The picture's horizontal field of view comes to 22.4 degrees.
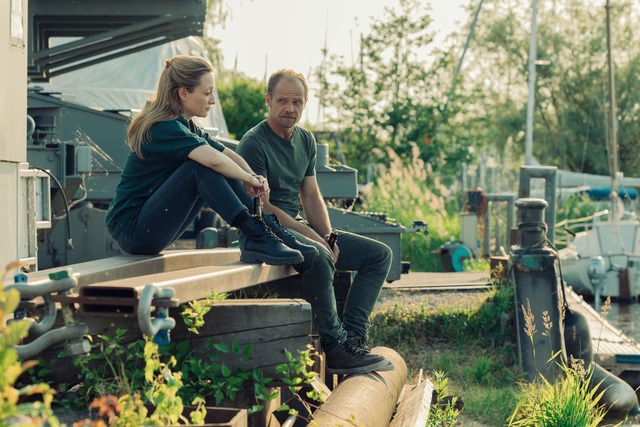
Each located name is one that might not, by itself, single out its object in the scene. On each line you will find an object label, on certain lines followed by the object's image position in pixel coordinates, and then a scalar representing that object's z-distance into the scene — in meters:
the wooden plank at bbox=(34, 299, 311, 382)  6.39
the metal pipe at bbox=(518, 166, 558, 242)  16.94
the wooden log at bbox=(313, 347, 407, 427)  7.00
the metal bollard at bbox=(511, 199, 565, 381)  12.28
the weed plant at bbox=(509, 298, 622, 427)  8.93
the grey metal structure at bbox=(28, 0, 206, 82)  19.67
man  8.21
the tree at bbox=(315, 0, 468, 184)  35.67
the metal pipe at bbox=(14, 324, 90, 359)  5.45
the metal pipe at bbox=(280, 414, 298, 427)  6.63
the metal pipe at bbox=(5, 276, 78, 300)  5.34
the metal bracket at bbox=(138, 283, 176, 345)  5.25
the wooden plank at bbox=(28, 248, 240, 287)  6.37
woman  7.38
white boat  28.76
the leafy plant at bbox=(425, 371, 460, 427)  9.17
